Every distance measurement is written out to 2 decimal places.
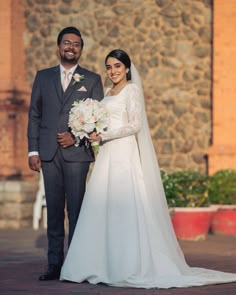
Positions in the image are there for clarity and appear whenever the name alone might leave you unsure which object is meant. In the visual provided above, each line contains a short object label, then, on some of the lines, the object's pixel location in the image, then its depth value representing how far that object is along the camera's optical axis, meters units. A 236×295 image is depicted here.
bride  8.95
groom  9.29
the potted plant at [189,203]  14.90
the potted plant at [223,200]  15.86
